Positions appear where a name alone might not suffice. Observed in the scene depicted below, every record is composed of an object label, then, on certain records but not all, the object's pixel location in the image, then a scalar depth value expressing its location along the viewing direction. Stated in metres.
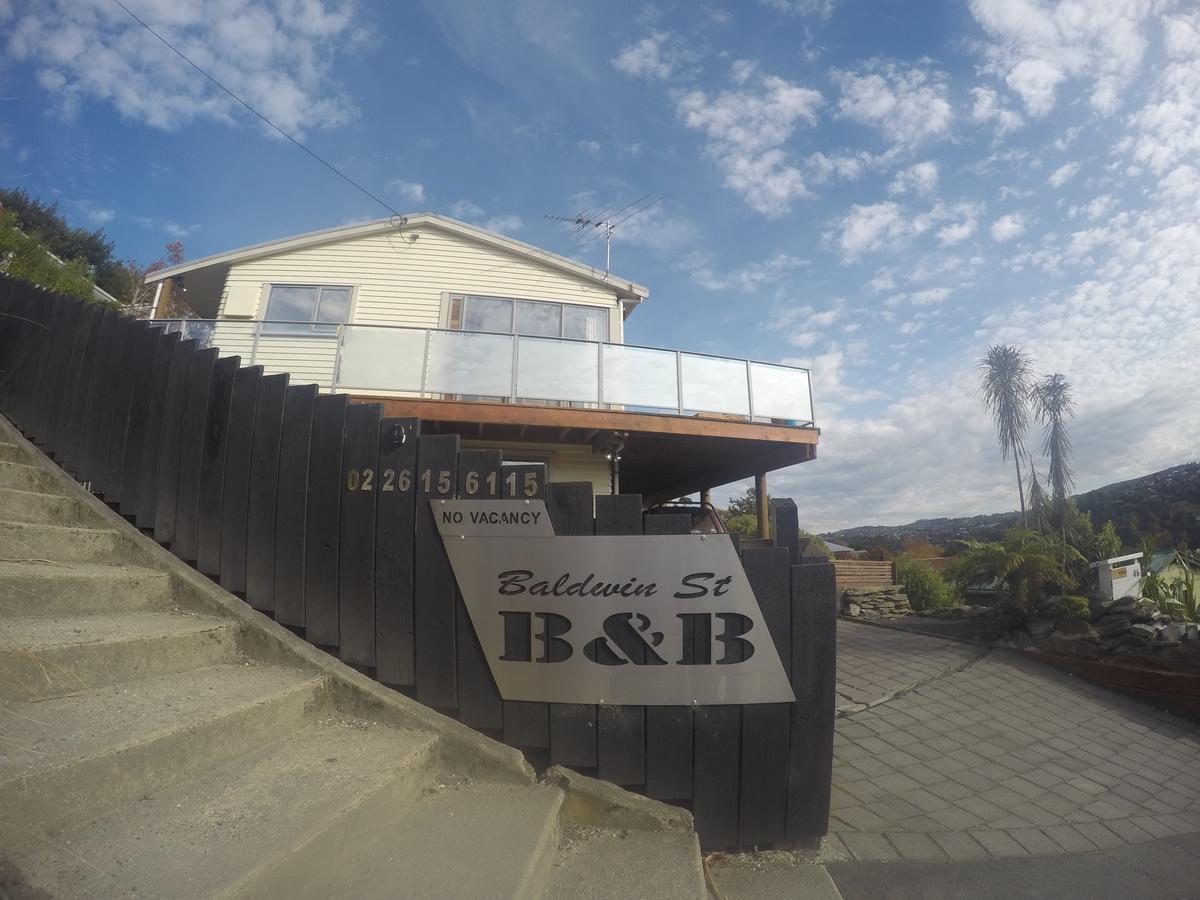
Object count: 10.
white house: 8.15
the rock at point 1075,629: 7.27
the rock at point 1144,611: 6.89
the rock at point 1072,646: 7.12
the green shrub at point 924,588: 12.55
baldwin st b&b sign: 2.93
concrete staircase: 1.59
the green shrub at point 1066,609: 7.40
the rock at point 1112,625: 6.98
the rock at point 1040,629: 7.63
